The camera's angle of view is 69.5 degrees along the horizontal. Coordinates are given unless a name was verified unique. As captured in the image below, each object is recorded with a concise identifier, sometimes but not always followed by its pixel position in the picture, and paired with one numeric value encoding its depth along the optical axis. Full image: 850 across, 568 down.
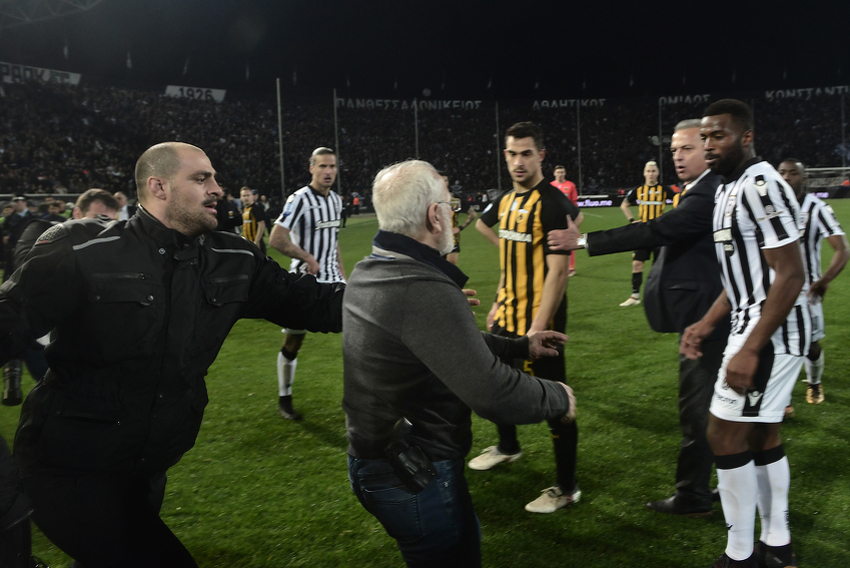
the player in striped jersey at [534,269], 3.81
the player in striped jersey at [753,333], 2.65
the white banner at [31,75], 32.06
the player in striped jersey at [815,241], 4.98
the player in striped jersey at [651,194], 11.20
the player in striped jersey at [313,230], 5.77
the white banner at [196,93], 41.73
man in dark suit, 3.36
